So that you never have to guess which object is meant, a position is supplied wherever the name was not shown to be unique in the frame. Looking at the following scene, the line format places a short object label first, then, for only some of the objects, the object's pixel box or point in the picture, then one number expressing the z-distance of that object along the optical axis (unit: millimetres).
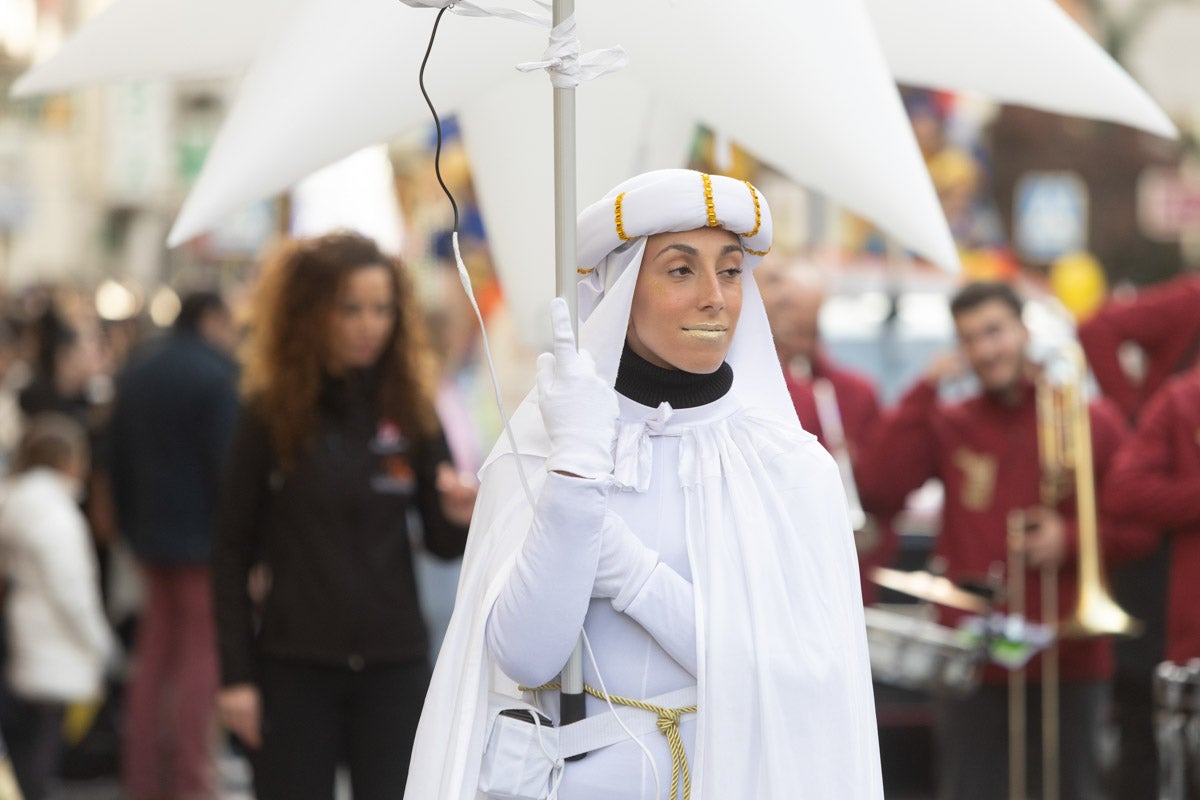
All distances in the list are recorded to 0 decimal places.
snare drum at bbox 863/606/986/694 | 12977
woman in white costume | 6711
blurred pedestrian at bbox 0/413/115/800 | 15687
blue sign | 47375
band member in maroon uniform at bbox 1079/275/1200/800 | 13812
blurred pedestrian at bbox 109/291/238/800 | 17016
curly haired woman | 10273
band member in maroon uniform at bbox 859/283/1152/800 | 13203
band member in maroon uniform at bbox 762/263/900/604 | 14508
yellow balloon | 41628
